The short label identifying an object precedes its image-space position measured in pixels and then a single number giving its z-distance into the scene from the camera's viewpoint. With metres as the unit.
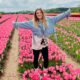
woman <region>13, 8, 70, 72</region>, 3.38
